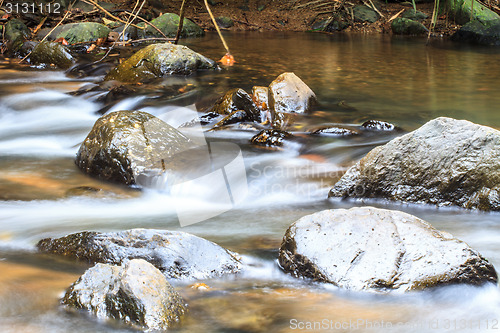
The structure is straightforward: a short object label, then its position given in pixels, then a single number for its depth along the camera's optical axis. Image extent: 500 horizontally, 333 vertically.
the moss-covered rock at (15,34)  10.70
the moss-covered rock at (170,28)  12.73
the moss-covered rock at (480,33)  12.58
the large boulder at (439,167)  3.65
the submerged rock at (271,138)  5.35
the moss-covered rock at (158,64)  8.33
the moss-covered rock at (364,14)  15.65
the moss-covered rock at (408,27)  14.52
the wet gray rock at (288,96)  6.35
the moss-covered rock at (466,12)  13.55
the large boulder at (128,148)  4.37
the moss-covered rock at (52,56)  9.66
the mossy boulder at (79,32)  11.46
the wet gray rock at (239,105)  6.15
